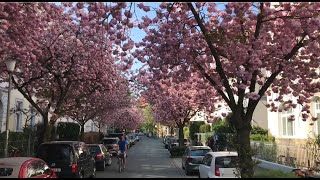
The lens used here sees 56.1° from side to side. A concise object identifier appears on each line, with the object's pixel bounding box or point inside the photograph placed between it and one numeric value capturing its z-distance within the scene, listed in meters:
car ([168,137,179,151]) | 28.89
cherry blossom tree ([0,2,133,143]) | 8.44
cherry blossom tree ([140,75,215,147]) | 22.91
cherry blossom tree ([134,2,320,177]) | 8.56
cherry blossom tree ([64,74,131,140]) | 17.27
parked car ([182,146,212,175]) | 14.12
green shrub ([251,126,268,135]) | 24.24
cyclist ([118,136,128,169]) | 15.59
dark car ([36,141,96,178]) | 10.33
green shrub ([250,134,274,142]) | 19.77
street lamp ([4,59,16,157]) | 11.08
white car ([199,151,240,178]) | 9.52
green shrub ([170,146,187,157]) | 24.52
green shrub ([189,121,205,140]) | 37.37
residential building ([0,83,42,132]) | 18.64
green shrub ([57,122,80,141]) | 24.42
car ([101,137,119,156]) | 24.52
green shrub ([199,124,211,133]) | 33.40
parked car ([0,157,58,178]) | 7.29
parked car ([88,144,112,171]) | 16.11
